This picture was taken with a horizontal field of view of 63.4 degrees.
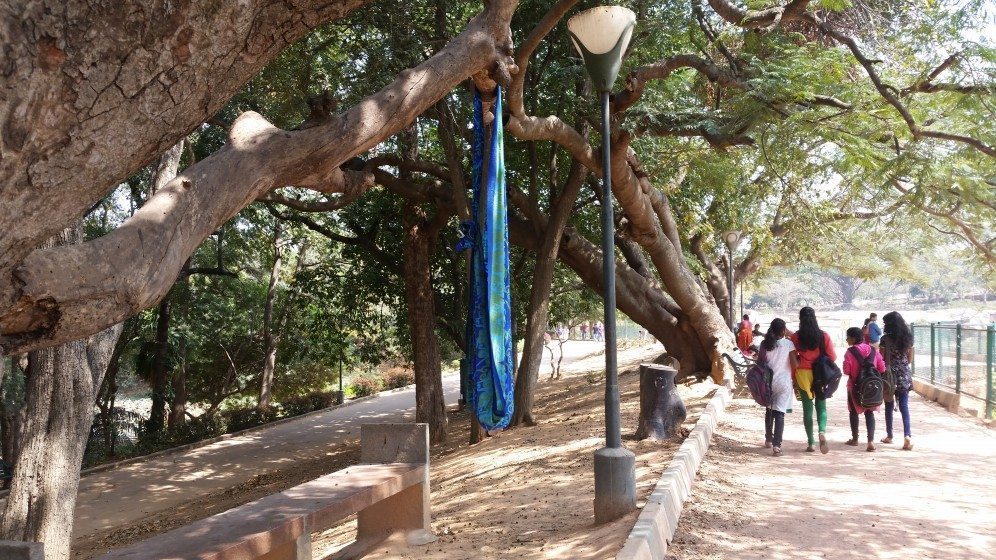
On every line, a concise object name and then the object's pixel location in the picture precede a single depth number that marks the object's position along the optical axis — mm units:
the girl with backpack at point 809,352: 9367
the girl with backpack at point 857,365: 9383
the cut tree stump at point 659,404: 9617
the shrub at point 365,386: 32781
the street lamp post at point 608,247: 6516
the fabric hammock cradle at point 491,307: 7172
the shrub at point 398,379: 34219
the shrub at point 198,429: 19984
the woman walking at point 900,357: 9609
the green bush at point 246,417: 22016
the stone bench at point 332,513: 4953
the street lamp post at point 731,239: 20203
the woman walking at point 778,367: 9406
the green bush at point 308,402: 25398
